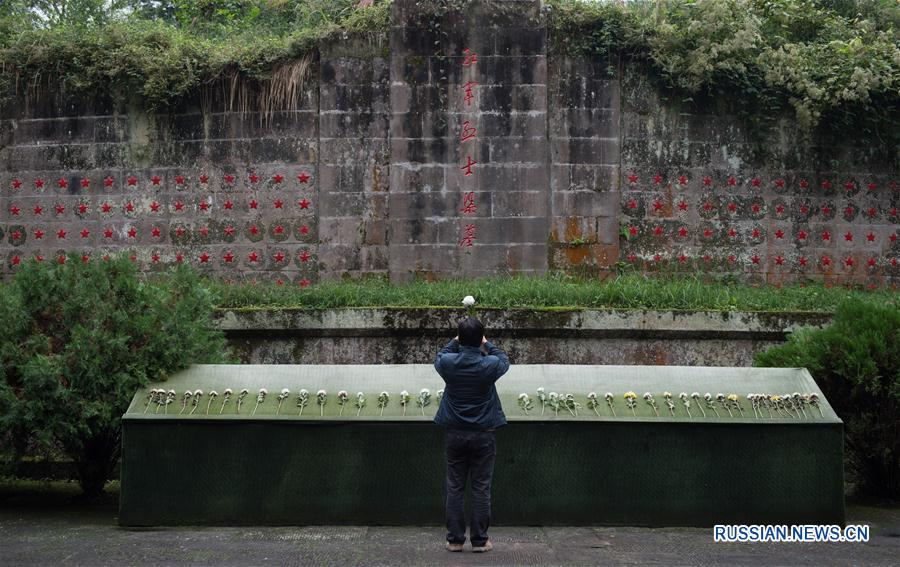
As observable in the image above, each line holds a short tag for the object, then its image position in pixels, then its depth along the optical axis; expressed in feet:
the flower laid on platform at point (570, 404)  22.65
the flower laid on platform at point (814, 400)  22.89
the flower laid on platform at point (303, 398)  22.57
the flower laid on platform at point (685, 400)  22.77
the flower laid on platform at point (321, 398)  22.62
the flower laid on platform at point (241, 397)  22.59
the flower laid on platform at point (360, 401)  22.56
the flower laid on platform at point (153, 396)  22.85
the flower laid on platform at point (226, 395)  22.74
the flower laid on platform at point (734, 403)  22.72
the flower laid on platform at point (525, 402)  22.66
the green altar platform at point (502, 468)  22.04
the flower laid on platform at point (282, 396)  22.74
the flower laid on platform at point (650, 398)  22.81
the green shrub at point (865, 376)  24.82
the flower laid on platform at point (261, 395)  22.71
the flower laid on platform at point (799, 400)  22.86
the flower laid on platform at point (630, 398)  22.80
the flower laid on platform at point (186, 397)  22.74
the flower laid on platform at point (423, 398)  22.65
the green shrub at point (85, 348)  23.27
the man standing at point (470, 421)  20.08
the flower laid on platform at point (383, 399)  22.66
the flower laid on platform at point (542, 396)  22.78
